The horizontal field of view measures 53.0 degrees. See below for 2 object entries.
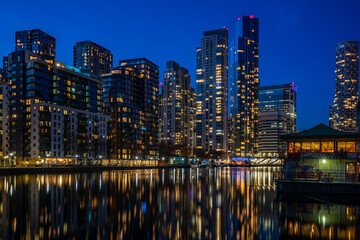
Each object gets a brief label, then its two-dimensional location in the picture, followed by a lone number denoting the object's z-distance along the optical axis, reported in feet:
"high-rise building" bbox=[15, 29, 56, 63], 635.66
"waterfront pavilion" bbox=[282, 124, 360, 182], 172.76
